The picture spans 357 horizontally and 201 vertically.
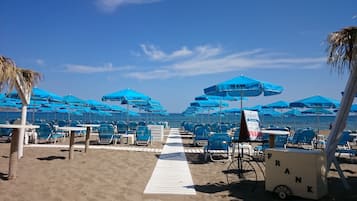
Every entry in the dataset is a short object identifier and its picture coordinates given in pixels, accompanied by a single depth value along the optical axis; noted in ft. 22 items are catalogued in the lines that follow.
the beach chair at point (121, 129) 40.16
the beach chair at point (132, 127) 40.70
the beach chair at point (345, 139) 27.31
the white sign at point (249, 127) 15.69
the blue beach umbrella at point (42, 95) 38.05
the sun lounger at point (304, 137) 31.44
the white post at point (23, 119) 23.45
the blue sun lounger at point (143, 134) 36.14
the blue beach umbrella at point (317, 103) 41.86
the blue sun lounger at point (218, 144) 24.94
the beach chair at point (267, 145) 26.60
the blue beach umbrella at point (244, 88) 26.35
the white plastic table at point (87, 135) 27.50
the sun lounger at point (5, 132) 35.21
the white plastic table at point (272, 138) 18.10
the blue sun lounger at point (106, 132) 36.27
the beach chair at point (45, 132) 35.29
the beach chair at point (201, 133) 33.81
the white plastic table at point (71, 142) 23.34
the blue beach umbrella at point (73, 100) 48.66
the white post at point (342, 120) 15.67
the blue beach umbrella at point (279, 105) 53.67
